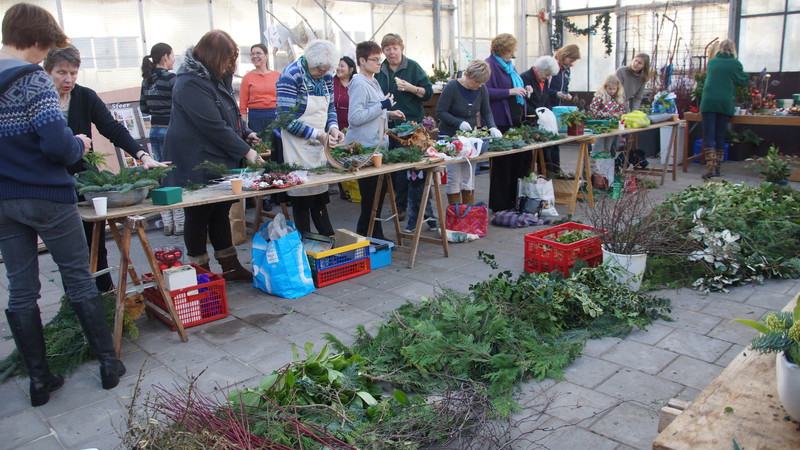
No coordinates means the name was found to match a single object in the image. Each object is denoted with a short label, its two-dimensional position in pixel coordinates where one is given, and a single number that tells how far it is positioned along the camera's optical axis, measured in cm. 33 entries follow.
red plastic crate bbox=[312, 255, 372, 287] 488
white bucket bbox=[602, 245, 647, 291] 435
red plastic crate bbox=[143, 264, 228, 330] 410
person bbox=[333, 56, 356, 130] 698
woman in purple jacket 688
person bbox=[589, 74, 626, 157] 775
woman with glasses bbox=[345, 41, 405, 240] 551
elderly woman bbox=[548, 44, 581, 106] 779
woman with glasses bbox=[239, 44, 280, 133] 732
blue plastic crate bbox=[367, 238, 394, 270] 530
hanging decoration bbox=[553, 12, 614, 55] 1312
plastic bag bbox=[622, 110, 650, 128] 786
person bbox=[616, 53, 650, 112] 863
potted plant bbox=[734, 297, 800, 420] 161
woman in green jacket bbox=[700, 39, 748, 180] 867
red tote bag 621
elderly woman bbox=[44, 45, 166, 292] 404
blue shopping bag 458
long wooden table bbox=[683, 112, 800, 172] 877
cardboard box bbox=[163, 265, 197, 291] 410
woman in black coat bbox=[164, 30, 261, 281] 420
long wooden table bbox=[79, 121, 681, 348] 367
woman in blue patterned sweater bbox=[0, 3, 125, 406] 288
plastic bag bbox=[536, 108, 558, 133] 706
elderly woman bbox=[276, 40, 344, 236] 480
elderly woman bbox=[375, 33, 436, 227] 629
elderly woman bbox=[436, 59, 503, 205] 611
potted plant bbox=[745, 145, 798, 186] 680
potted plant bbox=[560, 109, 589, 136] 706
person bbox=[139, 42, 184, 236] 609
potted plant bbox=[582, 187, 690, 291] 437
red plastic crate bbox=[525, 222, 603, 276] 457
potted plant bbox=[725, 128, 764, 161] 1003
